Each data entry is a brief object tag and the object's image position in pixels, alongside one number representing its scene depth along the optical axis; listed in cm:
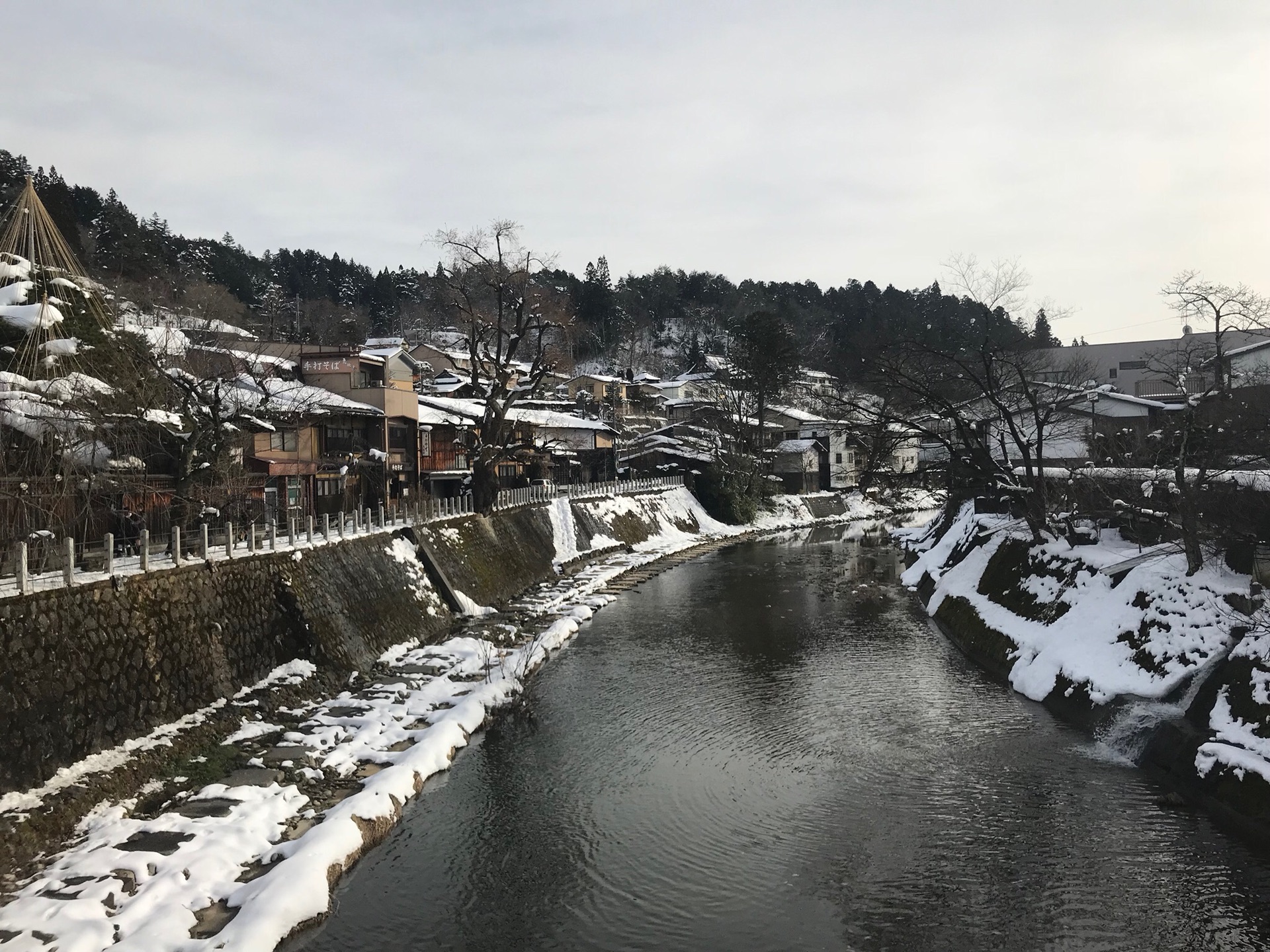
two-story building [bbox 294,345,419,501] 3000
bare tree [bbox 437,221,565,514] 2672
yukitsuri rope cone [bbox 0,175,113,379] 1019
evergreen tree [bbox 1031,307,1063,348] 4372
